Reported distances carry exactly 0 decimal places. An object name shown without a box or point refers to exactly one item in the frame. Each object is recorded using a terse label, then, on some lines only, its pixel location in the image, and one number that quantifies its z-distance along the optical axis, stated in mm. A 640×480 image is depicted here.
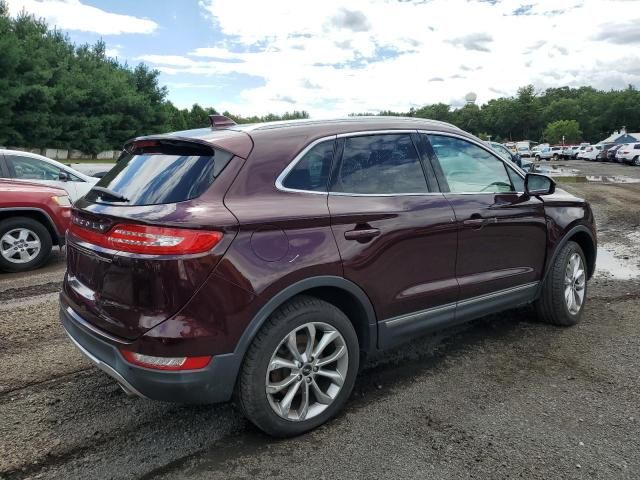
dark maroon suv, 2639
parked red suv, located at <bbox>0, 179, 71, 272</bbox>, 7090
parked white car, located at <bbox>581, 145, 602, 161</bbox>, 50375
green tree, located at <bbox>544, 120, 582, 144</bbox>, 108625
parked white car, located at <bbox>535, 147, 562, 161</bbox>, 60188
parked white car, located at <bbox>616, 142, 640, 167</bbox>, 37906
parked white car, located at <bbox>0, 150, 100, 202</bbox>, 8188
